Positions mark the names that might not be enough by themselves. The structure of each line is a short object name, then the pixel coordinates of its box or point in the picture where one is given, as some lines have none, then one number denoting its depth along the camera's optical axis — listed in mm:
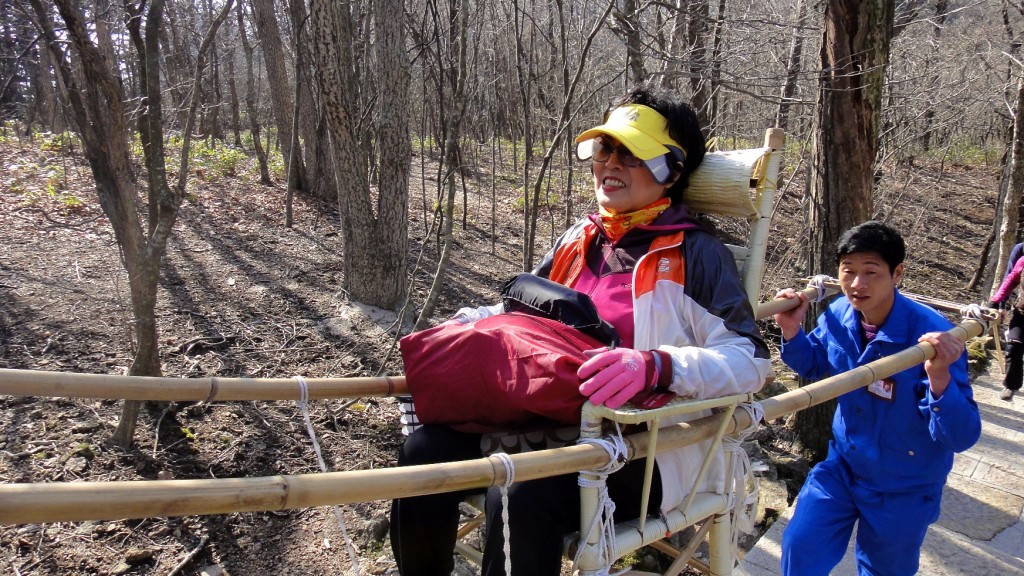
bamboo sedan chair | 1696
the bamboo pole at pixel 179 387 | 1612
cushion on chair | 2145
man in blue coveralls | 2201
